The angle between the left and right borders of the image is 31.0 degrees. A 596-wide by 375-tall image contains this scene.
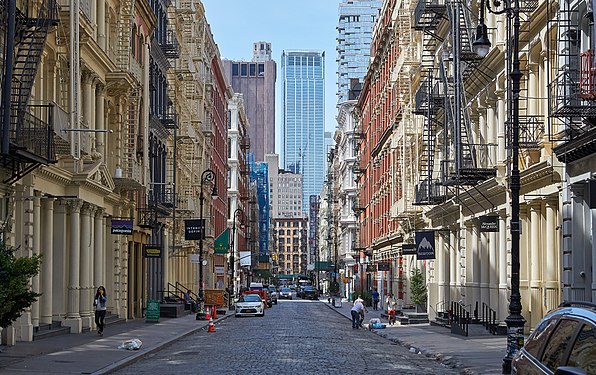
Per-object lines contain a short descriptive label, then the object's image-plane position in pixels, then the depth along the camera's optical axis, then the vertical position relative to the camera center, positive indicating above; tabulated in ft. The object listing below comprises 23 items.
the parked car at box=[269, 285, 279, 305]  320.29 -13.51
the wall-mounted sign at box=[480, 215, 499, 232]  100.48 +2.63
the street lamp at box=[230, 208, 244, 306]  284.33 -1.43
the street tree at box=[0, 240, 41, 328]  62.59 -1.69
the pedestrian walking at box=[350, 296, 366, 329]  150.51 -8.51
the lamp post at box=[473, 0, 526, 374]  69.46 +2.99
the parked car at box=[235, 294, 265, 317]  204.74 -10.34
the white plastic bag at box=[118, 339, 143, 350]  93.76 -7.91
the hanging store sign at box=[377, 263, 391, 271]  204.23 -2.69
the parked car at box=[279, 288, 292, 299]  426.84 -16.59
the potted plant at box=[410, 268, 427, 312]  173.17 -6.01
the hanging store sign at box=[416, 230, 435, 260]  133.90 +0.95
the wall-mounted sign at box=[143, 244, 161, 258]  153.38 +0.39
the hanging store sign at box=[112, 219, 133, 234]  123.34 +3.26
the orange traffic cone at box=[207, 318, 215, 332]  138.82 -9.58
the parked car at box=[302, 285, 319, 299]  400.67 -14.95
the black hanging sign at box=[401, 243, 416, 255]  155.43 +0.54
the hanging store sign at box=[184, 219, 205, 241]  186.19 +4.34
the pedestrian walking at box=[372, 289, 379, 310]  245.14 -10.55
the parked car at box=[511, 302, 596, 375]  26.96 -2.53
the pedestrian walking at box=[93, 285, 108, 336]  111.45 -5.58
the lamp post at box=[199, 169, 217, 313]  184.83 -5.13
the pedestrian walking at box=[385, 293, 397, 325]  166.91 -9.13
